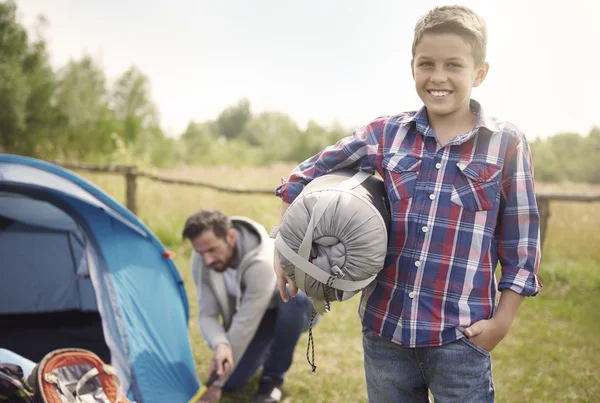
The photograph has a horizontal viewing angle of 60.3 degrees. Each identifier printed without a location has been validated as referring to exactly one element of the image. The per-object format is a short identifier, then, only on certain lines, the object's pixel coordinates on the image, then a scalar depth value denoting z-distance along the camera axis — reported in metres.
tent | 2.69
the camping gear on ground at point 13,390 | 1.98
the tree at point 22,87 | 18.55
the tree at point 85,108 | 19.91
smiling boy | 1.34
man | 2.78
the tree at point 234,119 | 43.28
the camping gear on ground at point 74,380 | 2.10
